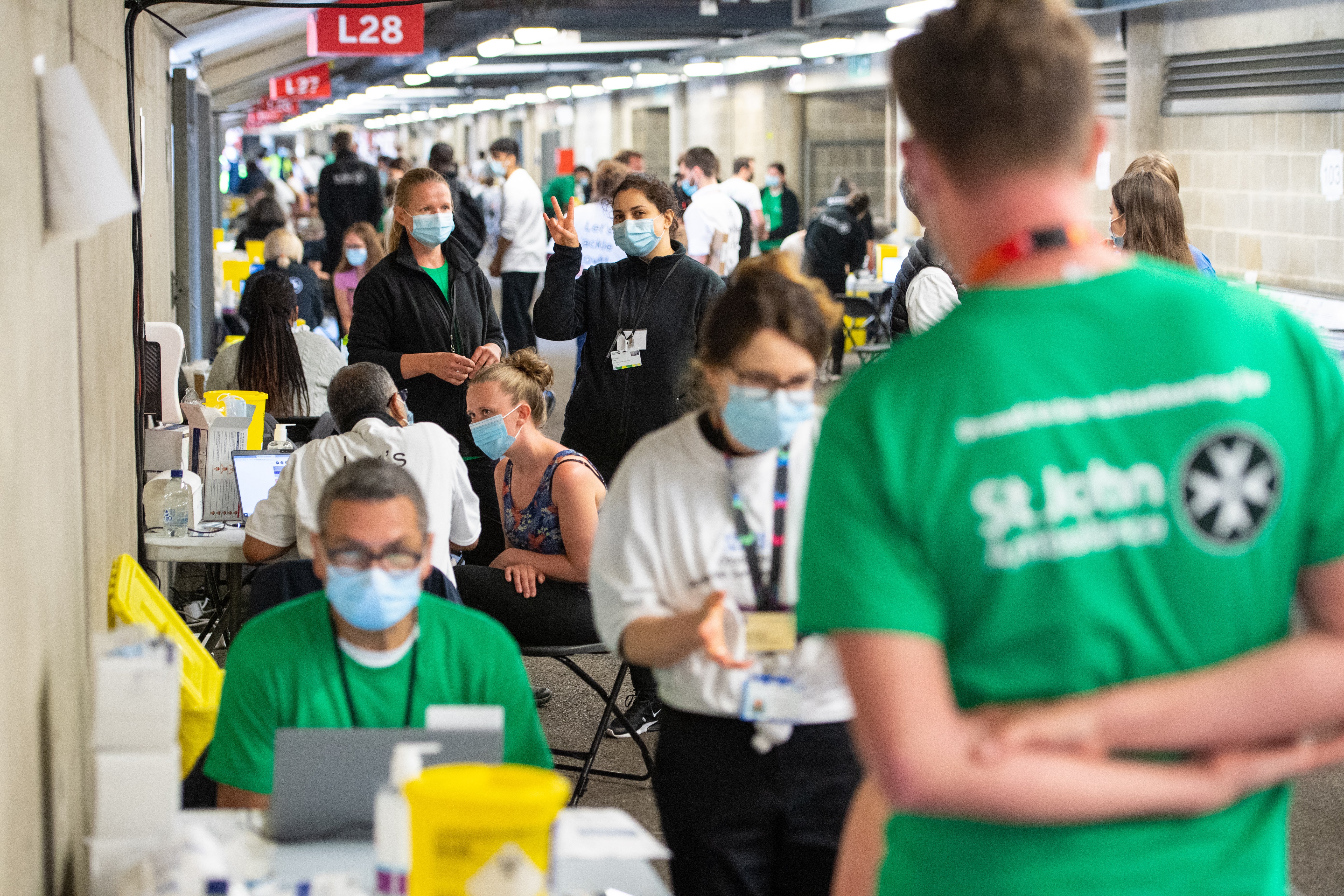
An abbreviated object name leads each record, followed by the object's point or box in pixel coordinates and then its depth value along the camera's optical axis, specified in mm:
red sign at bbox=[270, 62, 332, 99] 17781
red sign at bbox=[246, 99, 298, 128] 25297
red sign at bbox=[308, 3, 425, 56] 10594
